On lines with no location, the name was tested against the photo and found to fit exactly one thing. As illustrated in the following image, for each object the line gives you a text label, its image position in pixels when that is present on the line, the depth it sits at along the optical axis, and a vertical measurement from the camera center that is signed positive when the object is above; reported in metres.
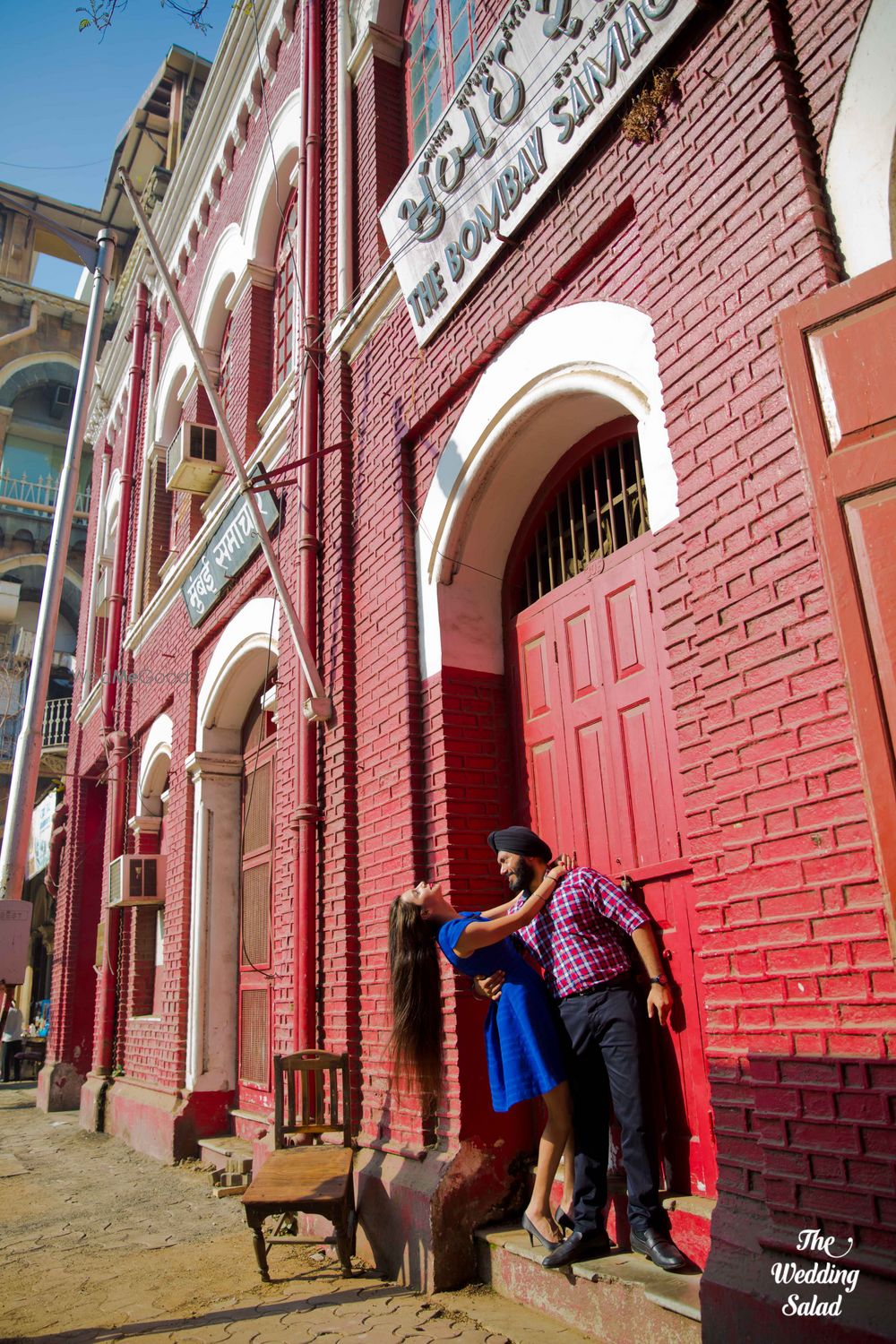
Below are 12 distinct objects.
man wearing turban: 3.25 -0.18
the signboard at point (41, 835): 16.83 +3.05
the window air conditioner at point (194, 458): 8.74 +4.80
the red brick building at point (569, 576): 2.54 +1.62
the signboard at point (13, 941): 5.40 +0.37
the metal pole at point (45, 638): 5.86 +2.47
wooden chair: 4.08 -0.77
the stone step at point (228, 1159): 6.45 -1.14
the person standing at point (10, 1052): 16.39 -0.71
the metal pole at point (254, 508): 5.56 +2.90
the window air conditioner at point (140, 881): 9.73 +1.20
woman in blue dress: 3.54 -0.09
